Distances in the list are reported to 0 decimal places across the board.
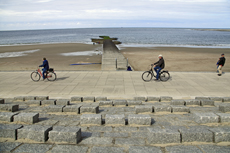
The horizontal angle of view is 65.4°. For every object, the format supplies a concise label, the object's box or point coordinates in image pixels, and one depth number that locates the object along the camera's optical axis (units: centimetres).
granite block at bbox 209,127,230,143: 372
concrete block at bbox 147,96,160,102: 775
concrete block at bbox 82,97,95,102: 780
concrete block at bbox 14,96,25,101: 784
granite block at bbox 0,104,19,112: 594
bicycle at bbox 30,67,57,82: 1271
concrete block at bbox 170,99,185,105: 689
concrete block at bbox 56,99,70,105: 692
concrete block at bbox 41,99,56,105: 703
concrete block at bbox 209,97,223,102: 756
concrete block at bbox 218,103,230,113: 583
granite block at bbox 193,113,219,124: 471
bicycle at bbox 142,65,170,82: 1239
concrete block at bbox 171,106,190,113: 605
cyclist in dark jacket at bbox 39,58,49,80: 1261
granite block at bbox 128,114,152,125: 470
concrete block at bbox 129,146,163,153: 336
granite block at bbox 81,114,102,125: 475
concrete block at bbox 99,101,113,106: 712
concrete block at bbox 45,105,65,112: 602
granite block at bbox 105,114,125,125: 473
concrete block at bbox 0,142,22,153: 350
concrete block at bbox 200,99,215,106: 698
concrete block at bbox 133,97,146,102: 784
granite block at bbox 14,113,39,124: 471
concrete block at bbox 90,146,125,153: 347
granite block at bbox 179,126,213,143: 373
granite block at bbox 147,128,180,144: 370
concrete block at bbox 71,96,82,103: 777
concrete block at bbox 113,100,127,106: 715
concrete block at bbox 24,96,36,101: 776
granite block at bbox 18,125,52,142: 381
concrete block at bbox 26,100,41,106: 715
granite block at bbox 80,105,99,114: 588
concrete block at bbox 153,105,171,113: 602
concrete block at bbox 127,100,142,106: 720
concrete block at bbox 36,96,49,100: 771
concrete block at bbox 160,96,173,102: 769
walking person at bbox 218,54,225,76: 1383
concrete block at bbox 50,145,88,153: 351
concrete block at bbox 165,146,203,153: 338
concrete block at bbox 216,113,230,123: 471
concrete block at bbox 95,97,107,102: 782
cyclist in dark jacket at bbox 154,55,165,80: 1200
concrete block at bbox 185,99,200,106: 700
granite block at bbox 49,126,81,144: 375
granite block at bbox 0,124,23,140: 389
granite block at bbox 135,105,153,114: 590
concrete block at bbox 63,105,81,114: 591
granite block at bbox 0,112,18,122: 473
